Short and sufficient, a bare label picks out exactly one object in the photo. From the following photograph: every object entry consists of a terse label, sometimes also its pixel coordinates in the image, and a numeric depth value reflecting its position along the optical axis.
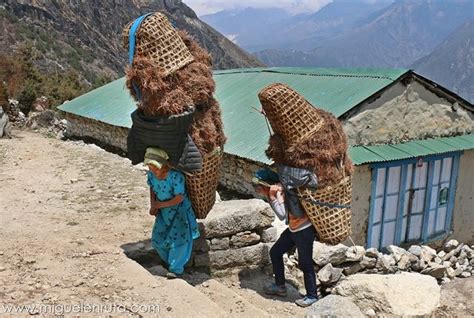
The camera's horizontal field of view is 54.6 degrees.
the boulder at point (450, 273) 7.81
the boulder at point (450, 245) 9.11
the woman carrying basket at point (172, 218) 4.36
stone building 7.71
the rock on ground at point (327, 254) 5.72
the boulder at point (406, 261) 7.26
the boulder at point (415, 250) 7.78
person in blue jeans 4.33
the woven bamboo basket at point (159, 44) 4.12
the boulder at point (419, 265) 7.41
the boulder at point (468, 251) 8.83
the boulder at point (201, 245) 5.02
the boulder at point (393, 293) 4.64
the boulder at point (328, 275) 5.43
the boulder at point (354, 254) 6.07
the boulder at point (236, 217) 5.04
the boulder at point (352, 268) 6.03
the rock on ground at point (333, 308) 3.90
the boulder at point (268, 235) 5.38
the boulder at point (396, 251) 7.33
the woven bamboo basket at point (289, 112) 4.24
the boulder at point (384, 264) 6.47
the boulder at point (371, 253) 6.55
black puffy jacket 4.10
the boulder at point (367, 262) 6.30
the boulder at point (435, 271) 7.27
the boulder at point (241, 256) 5.12
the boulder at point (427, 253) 7.72
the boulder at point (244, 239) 5.21
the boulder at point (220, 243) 5.10
